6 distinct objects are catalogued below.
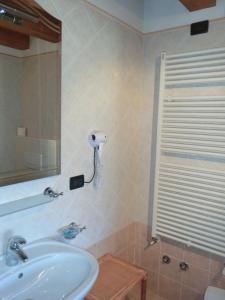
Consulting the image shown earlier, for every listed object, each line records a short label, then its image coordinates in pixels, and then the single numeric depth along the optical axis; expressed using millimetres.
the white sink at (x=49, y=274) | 1119
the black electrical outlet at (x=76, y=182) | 1558
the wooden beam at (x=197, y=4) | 1626
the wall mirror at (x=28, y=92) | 1211
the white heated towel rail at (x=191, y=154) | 1730
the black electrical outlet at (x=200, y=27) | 1752
